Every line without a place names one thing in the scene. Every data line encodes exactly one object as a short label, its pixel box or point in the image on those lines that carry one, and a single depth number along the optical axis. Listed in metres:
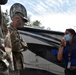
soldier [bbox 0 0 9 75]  1.09
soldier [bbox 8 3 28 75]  1.89
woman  2.31
